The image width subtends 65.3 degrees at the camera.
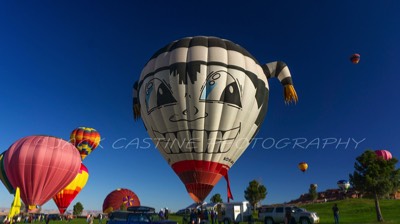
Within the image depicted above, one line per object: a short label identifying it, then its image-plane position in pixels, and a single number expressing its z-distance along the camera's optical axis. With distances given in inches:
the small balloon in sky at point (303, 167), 2721.5
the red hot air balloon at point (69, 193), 2090.3
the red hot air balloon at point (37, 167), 1440.7
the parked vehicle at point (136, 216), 622.9
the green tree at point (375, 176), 1172.5
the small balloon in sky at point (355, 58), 1455.5
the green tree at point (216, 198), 3956.7
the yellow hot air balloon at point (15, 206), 880.9
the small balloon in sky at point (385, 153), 2868.6
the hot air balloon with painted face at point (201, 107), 936.3
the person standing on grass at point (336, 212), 1005.5
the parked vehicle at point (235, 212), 1182.3
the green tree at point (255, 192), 2655.0
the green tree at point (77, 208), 4670.3
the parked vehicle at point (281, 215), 983.0
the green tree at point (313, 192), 3878.0
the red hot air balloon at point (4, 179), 1530.5
